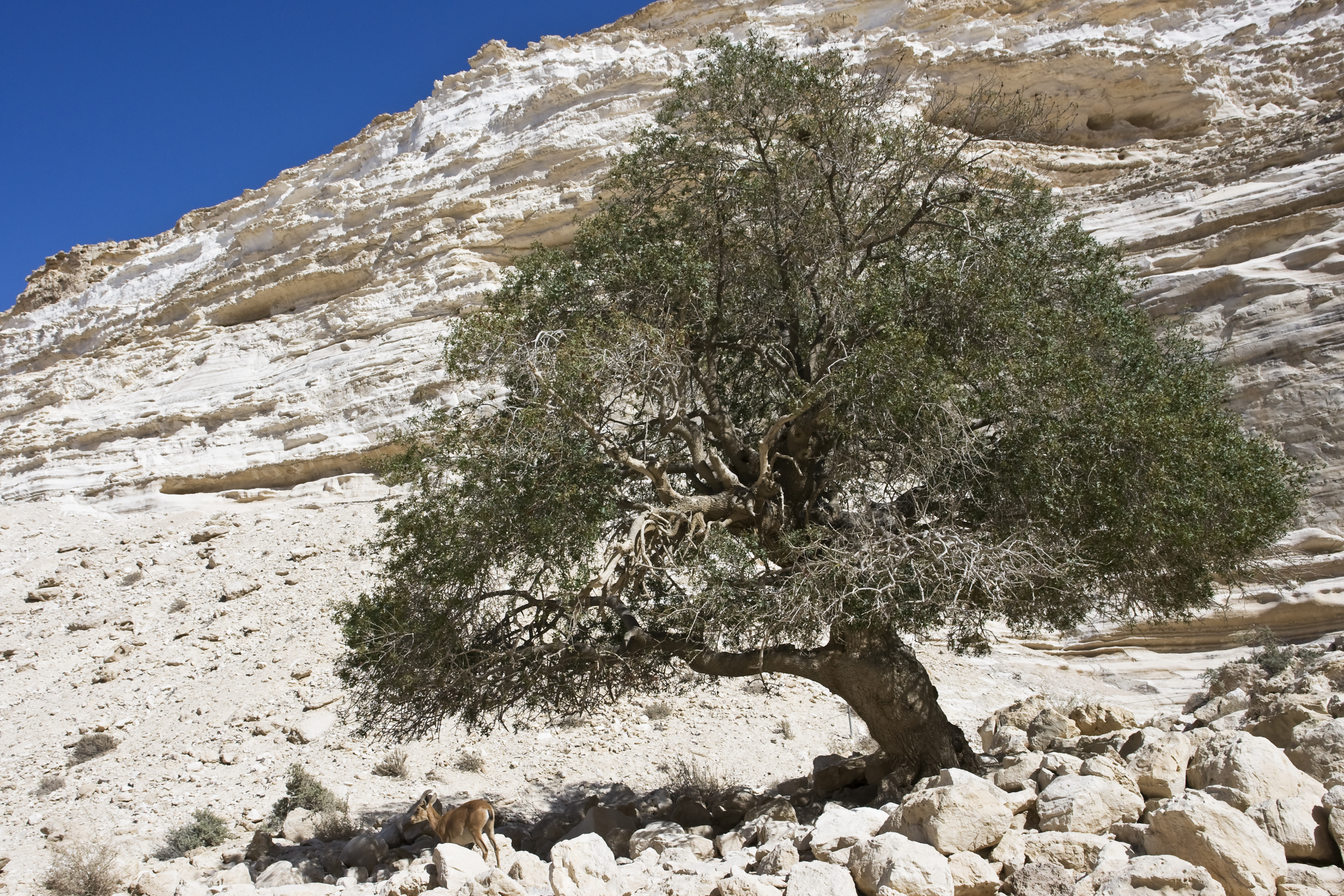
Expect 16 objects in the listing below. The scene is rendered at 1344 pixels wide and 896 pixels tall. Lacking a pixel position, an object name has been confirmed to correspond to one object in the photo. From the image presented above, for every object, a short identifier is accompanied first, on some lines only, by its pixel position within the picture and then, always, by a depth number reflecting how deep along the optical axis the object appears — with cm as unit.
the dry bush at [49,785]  1030
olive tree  686
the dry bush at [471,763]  1095
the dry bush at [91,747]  1135
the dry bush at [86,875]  725
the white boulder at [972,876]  452
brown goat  697
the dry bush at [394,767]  1071
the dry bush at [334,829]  857
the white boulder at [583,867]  521
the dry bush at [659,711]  1238
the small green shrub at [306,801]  925
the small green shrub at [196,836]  850
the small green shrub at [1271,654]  1096
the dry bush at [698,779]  967
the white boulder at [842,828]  523
